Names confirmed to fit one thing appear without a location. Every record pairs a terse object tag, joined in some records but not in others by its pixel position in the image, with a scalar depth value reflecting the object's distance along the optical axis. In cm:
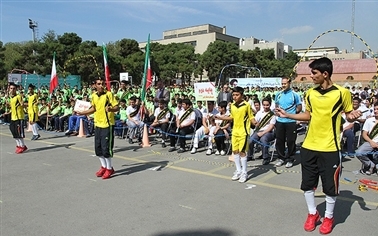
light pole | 5741
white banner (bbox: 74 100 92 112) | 993
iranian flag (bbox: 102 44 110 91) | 855
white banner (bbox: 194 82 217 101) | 967
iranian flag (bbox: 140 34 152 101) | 954
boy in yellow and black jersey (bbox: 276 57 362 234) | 403
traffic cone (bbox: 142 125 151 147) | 1041
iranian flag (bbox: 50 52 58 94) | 1548
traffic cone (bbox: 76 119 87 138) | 1252
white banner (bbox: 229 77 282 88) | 3179
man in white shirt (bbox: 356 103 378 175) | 684
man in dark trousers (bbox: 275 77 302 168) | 739
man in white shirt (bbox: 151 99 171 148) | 1041
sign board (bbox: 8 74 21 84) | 3105
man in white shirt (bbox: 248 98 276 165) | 808
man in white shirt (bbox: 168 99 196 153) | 962
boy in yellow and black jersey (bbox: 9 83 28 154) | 945
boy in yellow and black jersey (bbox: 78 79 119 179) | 677
